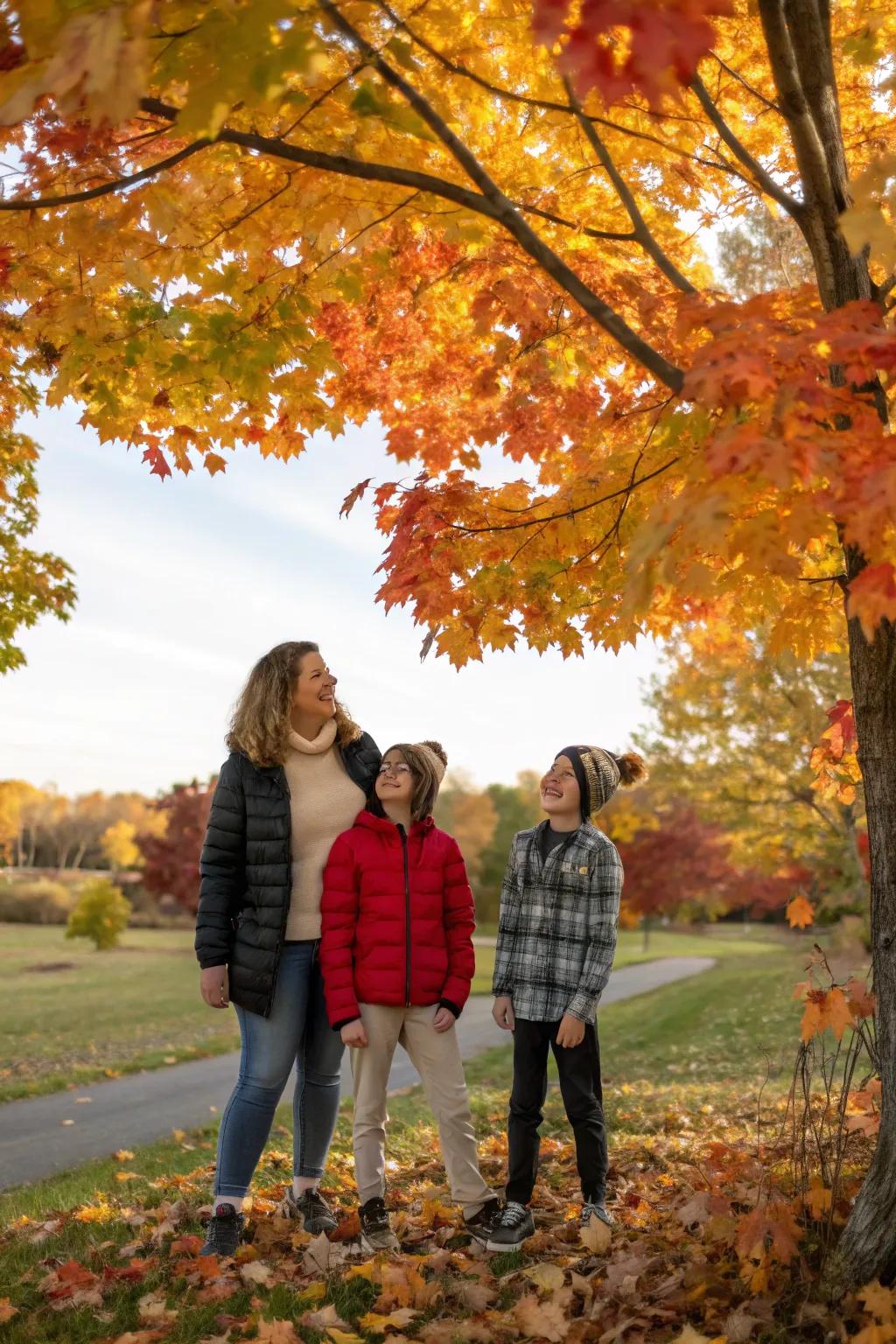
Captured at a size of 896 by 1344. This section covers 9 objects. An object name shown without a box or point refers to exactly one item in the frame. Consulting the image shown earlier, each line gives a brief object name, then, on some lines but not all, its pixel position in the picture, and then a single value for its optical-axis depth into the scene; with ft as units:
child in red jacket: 12.70
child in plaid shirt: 12.98
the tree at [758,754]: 53.62
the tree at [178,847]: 93.25
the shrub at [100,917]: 90.94
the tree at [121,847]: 220.43
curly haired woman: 12.82
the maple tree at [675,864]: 101.45
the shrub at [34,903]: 126.72
